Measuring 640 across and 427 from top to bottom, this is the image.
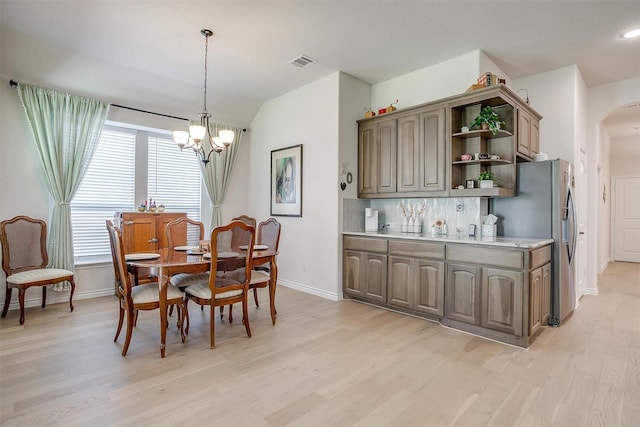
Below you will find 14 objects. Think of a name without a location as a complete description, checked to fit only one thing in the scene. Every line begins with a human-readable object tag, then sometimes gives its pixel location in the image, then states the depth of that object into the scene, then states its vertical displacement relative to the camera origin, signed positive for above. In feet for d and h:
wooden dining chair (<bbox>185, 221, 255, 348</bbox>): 9.28 -2.08
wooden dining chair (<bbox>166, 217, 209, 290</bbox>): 11.21 -1.05
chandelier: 10.64 +2.59
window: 14.75 +1.57
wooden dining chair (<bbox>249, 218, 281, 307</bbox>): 11.30 -1.01
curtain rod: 12.32 +4.87
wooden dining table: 8.79 -1.39
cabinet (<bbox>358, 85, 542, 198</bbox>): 11.62 +2.69
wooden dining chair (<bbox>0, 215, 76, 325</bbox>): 11.37 -1.69
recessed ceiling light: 10.82 +6.11
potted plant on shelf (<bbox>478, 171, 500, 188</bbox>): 11.32 +1.31
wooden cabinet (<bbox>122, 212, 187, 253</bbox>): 14.06 -0.66
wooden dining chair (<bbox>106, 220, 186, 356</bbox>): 8.66 -2.18
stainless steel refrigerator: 11.18 +0.08
